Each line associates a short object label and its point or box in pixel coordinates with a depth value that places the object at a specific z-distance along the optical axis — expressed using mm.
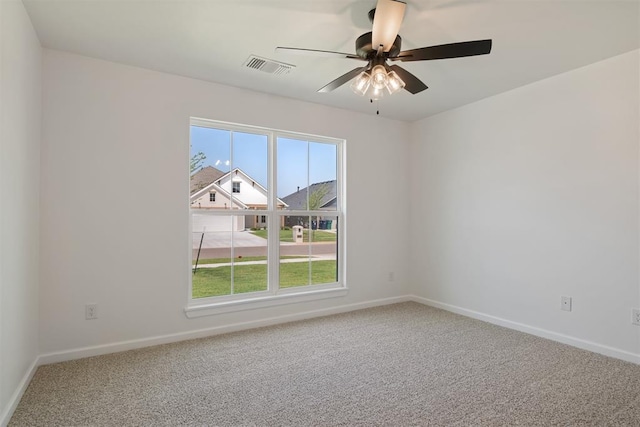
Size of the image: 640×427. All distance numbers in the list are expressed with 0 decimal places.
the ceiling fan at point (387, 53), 1825
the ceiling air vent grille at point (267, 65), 2854
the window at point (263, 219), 3410
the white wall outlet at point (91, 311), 2762
